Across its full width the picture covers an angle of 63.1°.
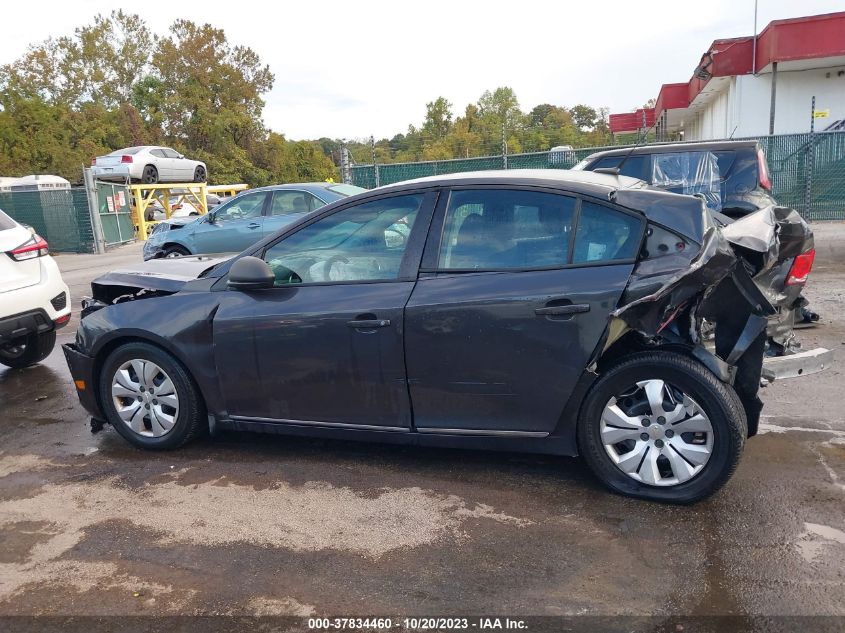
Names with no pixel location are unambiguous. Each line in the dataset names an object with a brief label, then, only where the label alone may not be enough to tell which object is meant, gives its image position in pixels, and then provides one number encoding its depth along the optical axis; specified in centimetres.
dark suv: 765
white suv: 582
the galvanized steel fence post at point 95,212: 2077
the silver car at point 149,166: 2397
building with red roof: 1903
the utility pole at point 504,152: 1694
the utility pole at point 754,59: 2112
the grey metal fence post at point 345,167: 1684
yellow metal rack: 2433
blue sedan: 1150
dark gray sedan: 336
